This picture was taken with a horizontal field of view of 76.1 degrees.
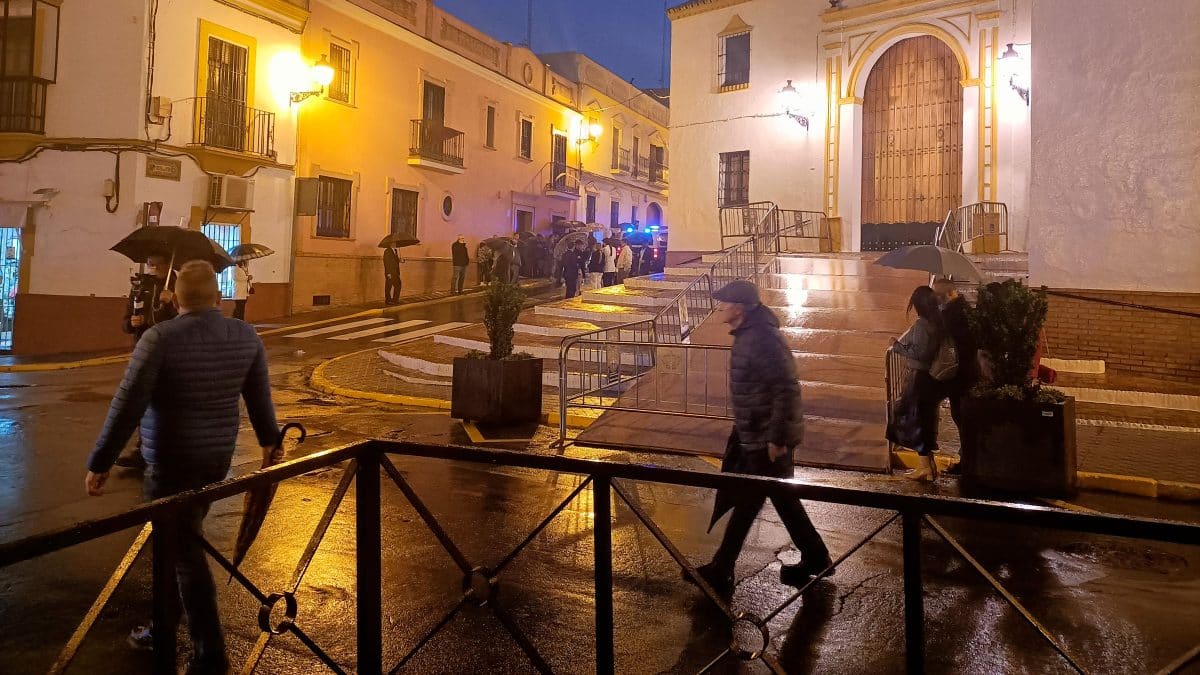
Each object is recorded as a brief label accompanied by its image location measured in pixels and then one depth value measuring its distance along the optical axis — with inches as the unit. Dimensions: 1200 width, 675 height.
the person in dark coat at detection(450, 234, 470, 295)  949.8
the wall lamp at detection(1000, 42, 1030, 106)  609.0
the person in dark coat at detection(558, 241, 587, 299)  839.7
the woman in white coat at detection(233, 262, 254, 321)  660.7
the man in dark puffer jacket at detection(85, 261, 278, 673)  132.8
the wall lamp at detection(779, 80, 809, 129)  733.9
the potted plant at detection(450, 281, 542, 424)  366.9
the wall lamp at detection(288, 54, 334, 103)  762.2
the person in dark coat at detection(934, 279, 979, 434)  264.4
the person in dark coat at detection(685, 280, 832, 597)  172.9
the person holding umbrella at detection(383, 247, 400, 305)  861.8
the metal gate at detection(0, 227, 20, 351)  640.4
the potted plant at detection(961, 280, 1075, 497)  254.8
